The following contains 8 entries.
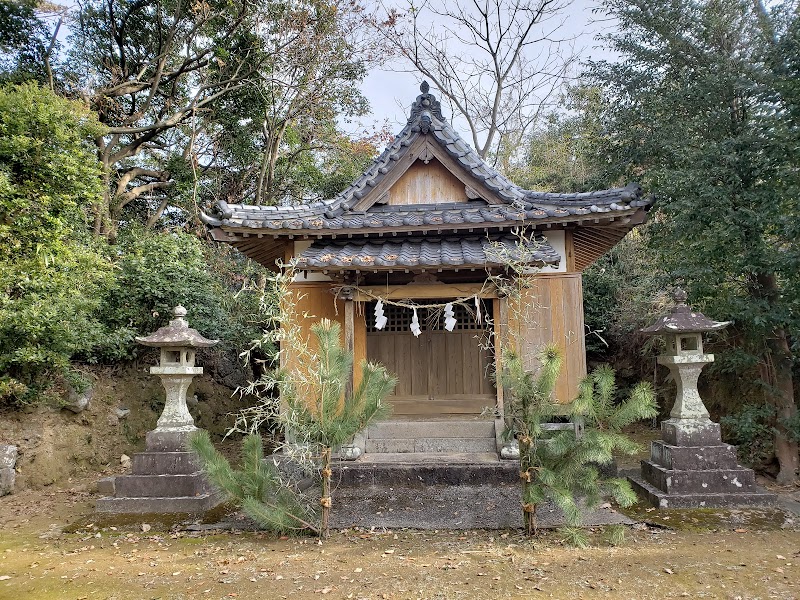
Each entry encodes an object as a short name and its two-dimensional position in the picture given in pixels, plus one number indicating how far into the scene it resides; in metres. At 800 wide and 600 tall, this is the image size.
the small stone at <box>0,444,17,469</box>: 7.56
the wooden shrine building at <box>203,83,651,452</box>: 7.70
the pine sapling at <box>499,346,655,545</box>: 4.77
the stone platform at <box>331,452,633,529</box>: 5.82
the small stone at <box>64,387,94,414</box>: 8.90
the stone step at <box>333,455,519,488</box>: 7.02
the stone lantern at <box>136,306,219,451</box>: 6.75
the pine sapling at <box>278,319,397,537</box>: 5.08
